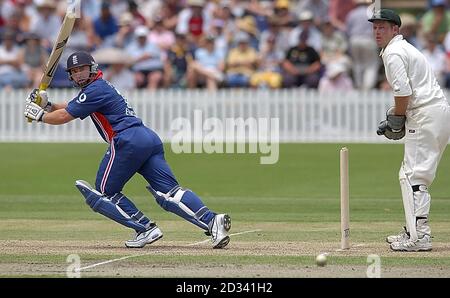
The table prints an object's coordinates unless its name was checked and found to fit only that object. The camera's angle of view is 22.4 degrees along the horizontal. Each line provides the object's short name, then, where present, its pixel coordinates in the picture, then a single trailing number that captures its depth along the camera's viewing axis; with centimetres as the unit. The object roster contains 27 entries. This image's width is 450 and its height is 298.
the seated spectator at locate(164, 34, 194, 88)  2625
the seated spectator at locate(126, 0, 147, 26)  2836
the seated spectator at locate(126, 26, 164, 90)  2627
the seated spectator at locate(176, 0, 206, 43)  2745
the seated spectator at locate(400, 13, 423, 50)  2558
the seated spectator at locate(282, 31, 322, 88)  2545
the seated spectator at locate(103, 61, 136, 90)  2609
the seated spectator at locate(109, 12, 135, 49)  2728
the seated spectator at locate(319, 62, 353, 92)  2523
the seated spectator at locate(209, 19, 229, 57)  2639
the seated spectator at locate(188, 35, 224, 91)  2589
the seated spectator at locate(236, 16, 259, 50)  2689
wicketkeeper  1130
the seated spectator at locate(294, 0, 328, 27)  2809
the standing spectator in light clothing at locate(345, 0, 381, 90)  2572
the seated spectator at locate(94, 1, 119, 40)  2797
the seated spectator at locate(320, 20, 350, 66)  2598
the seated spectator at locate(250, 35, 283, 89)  2547
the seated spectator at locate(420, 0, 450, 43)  2634
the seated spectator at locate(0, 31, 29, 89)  2642
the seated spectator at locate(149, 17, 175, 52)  2730
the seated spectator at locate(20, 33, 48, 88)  2666
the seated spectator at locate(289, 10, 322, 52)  2600
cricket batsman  1157
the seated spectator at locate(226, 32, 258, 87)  2577
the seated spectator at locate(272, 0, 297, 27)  2731
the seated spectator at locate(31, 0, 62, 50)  2797
